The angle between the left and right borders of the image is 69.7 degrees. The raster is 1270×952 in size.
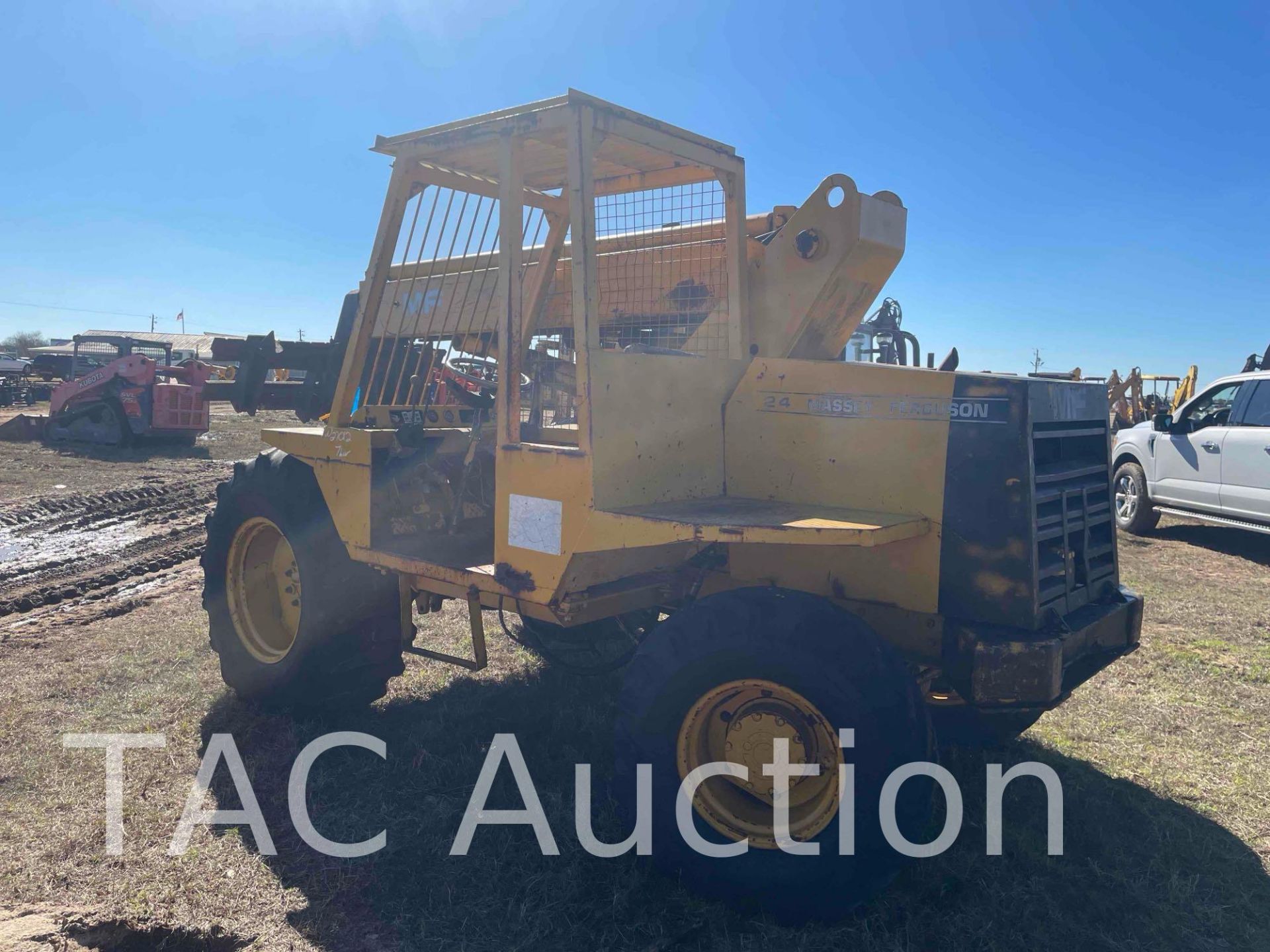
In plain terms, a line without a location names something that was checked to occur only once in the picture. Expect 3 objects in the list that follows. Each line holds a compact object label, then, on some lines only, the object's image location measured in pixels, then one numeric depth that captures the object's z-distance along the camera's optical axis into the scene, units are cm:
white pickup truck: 851
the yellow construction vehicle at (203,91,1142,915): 304
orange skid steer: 1661
